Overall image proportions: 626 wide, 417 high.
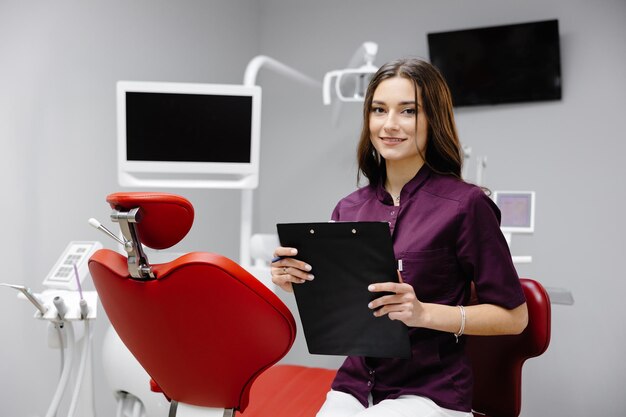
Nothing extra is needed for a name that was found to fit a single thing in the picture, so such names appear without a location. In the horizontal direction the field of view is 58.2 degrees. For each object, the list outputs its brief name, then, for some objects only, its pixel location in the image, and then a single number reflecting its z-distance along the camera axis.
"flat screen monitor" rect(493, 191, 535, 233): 2.48
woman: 1.25
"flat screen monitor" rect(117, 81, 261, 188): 2.32
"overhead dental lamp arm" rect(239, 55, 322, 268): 2.54
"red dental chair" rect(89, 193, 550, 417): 1.03
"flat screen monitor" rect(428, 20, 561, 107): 3.19
